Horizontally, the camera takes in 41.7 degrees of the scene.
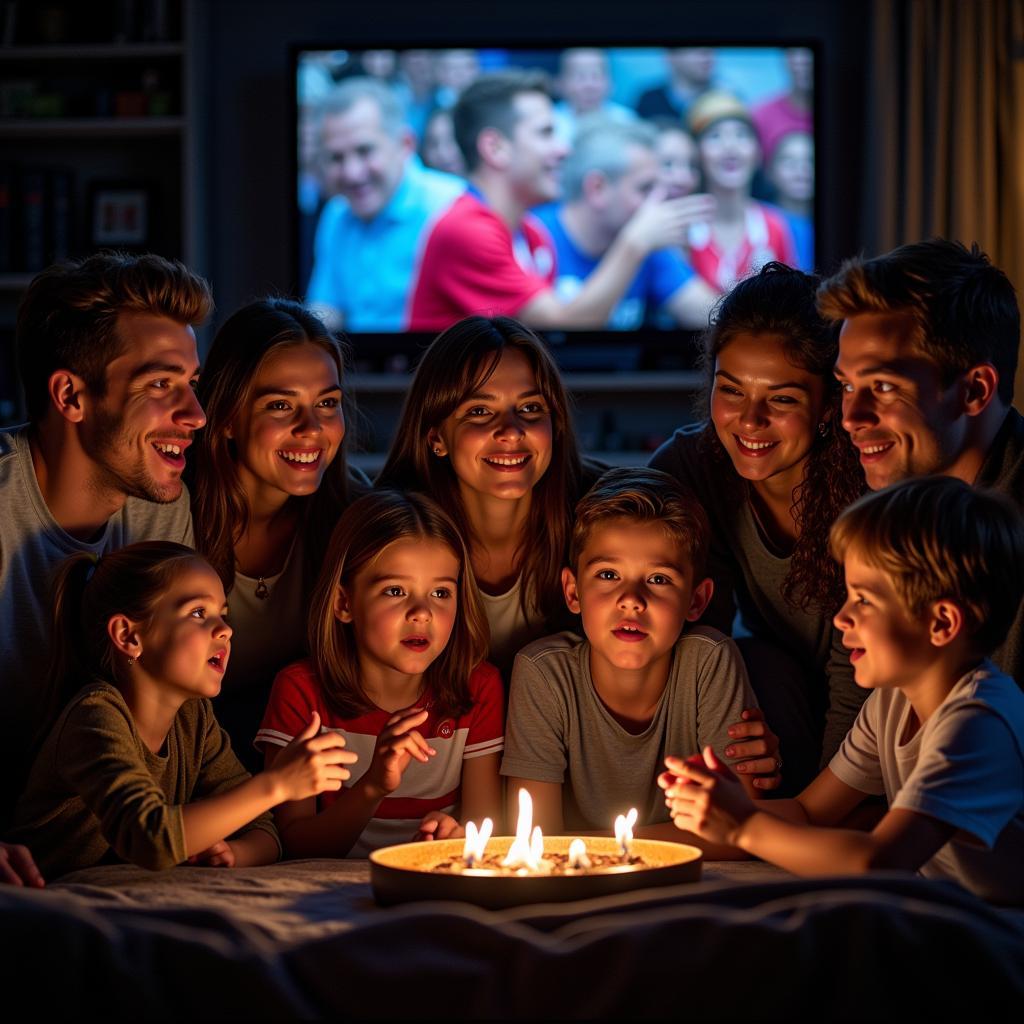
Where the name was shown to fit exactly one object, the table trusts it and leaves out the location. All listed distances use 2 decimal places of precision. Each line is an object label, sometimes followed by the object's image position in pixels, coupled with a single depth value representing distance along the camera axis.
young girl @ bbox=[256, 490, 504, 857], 2.38
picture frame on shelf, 5.24
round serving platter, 1.60
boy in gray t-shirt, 2.38
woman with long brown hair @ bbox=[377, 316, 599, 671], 2.66
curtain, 5.09
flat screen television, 5.16
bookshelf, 5.10
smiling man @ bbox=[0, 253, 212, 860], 2.41
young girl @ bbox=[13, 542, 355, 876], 1.89
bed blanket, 1.29
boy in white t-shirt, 1.69
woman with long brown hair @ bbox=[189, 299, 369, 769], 2.70
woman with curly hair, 2.53
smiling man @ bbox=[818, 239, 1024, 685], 2.17
